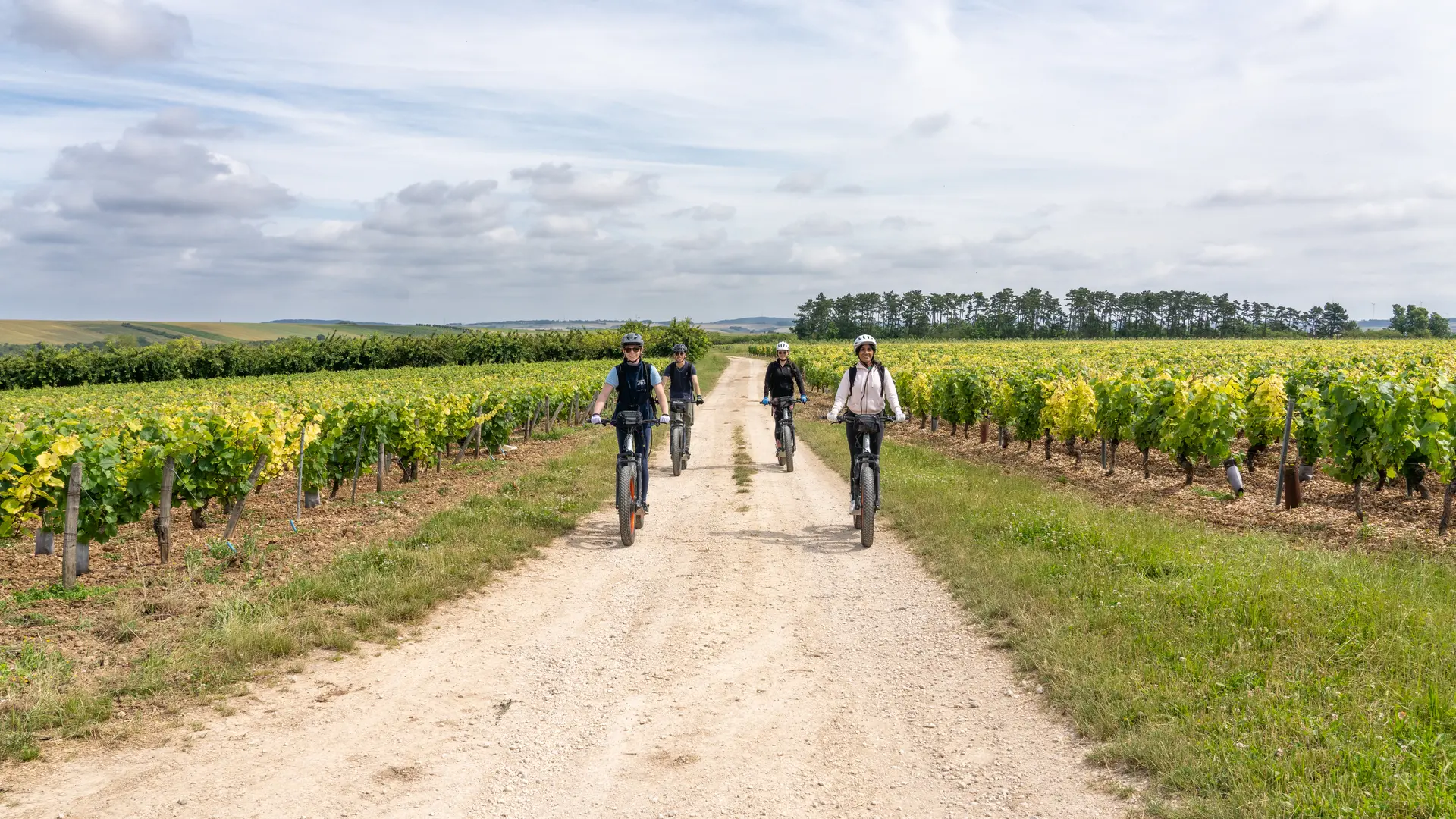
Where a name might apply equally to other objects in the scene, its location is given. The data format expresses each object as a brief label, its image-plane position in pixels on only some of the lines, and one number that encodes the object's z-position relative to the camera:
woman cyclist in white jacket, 9.23
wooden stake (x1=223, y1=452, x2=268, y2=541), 8.95
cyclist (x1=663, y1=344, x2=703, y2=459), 14.42
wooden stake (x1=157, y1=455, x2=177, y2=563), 8.23
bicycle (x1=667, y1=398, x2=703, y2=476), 14.24
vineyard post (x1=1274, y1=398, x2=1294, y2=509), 11.21
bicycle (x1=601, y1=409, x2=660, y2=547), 9.04
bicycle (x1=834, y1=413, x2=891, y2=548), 9.00
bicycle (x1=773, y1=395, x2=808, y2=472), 14.73
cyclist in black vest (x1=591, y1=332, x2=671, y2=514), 9.34
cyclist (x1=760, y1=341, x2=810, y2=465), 14.72
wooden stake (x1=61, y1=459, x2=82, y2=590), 7.35
